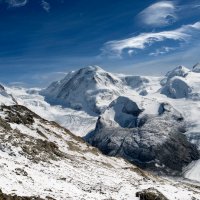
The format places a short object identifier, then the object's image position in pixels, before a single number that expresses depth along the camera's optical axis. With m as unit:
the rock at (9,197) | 52.31
